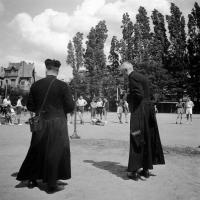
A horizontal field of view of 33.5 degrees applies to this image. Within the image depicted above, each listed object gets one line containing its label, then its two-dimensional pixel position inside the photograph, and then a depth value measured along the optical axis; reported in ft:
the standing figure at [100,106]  71.36
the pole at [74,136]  38.17
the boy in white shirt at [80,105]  68.23
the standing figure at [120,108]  69.37
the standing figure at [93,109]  72.13
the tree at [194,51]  162.40
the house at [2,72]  286.66
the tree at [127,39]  176.55
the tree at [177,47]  165.78
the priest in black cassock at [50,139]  15.35
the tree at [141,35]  170.60
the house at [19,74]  291.79
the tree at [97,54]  188.65
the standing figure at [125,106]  71.67
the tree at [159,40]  169.07
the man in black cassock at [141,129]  17.92
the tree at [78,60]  199.60
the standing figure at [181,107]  69.11
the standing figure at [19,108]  64.25
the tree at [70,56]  204.96
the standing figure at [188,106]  73.32
